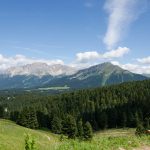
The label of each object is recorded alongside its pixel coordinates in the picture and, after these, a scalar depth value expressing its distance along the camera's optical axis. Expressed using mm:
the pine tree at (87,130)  73883
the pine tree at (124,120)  112550
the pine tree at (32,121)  108048
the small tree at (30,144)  9557
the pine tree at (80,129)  81784
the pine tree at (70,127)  86479
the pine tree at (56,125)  108682
